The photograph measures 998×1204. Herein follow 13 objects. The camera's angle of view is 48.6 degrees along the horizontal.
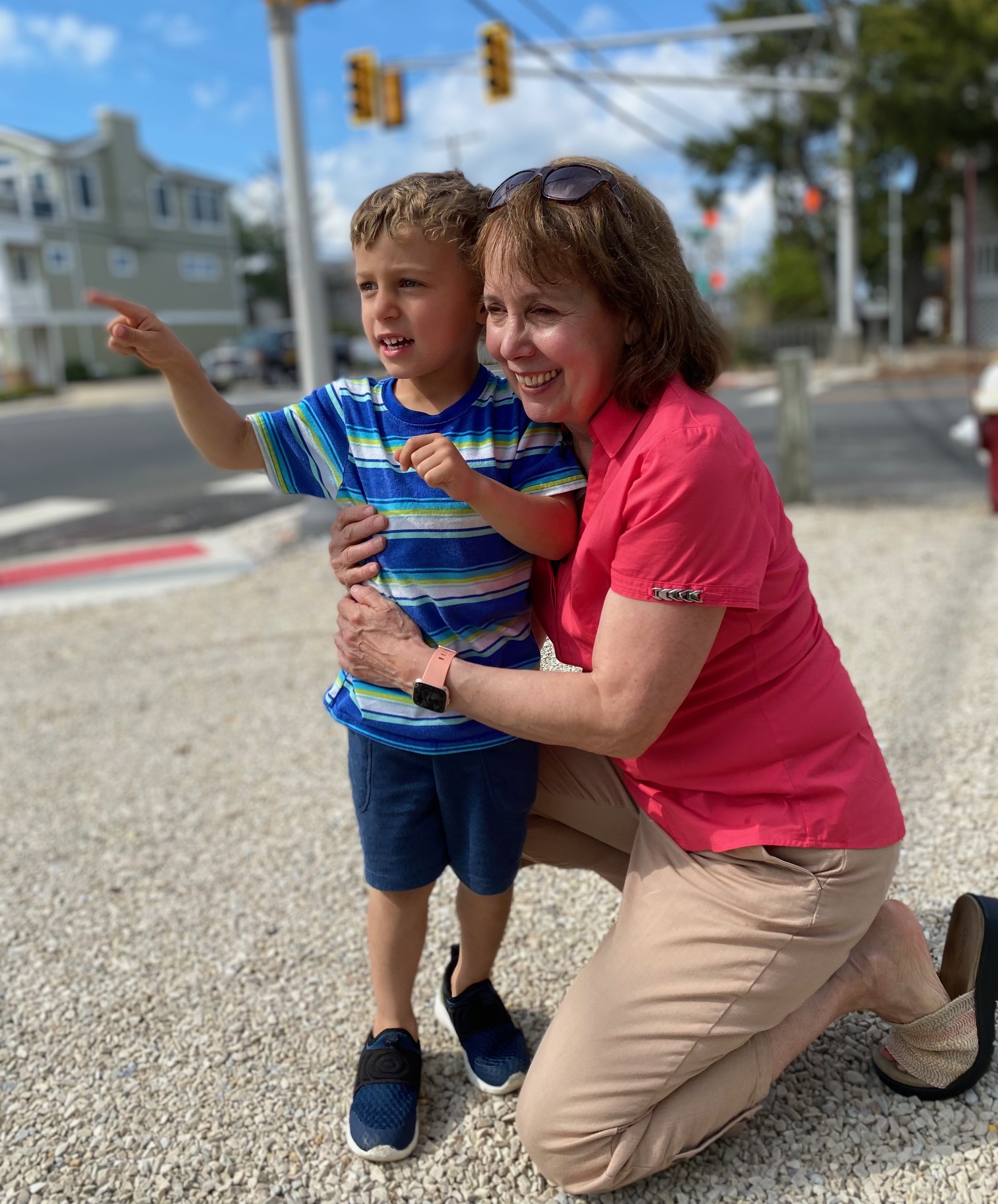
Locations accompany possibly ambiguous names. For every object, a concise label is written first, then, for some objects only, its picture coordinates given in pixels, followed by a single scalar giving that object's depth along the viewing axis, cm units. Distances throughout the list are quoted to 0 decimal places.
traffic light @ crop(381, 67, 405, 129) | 1529
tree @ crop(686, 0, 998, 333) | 2164
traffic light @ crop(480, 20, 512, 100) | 1476
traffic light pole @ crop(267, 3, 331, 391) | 780
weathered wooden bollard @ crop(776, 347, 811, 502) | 746
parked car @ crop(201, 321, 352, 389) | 2744
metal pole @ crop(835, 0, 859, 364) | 2058
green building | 3919
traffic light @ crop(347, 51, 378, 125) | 1499
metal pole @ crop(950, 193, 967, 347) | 2698
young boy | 186
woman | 171
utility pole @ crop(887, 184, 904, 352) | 2628
